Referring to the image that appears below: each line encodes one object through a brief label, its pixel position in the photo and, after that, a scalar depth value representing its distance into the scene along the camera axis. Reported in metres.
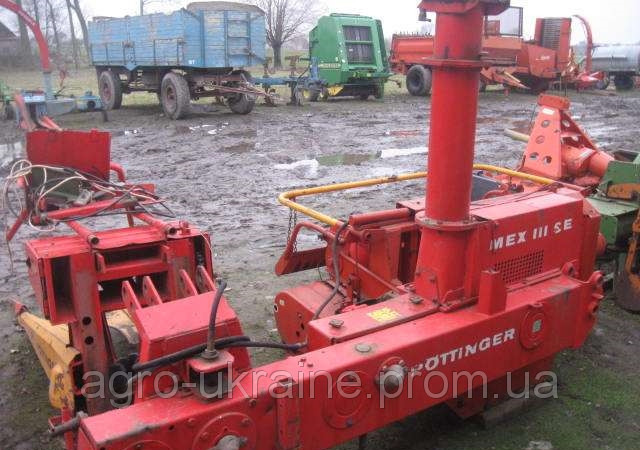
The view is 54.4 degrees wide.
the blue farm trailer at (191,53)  14.09
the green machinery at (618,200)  4.67
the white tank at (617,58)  25.80
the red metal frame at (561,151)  5.30
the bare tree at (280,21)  36.00
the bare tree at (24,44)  37.16
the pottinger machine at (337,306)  2.20
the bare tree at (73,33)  39.50
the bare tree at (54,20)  45.28
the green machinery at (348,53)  18.39
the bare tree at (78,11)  41.41
